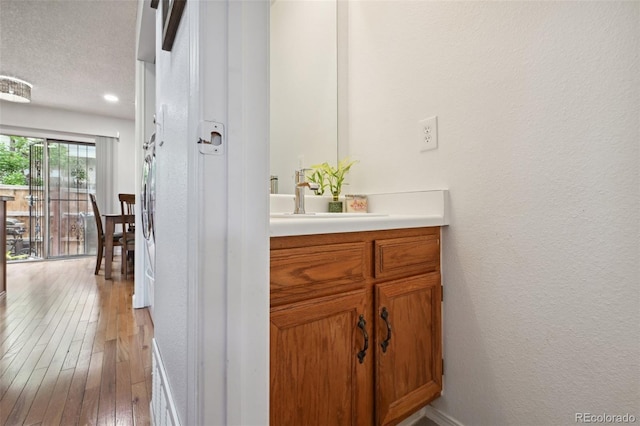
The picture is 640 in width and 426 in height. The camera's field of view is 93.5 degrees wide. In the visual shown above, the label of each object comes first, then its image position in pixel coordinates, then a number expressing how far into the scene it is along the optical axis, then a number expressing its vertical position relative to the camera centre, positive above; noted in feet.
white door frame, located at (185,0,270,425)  1.80 +0.01
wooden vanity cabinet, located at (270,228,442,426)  2.49 -1.11
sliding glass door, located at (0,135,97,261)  15.53 +1.21
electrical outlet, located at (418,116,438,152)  4.00 +1.09
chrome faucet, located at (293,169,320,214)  4.48 +0.27
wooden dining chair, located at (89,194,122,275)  12.23 -0.93
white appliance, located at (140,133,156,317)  5.30 +0.34
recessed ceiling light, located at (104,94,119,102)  13.97 +5.56
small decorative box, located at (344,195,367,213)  4.92 +0.17
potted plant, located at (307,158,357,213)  5.23 +0.66
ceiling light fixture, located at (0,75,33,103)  10.82 +4.69
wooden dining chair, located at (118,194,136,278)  11.36 -0.83
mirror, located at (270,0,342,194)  5.64 +2.47
